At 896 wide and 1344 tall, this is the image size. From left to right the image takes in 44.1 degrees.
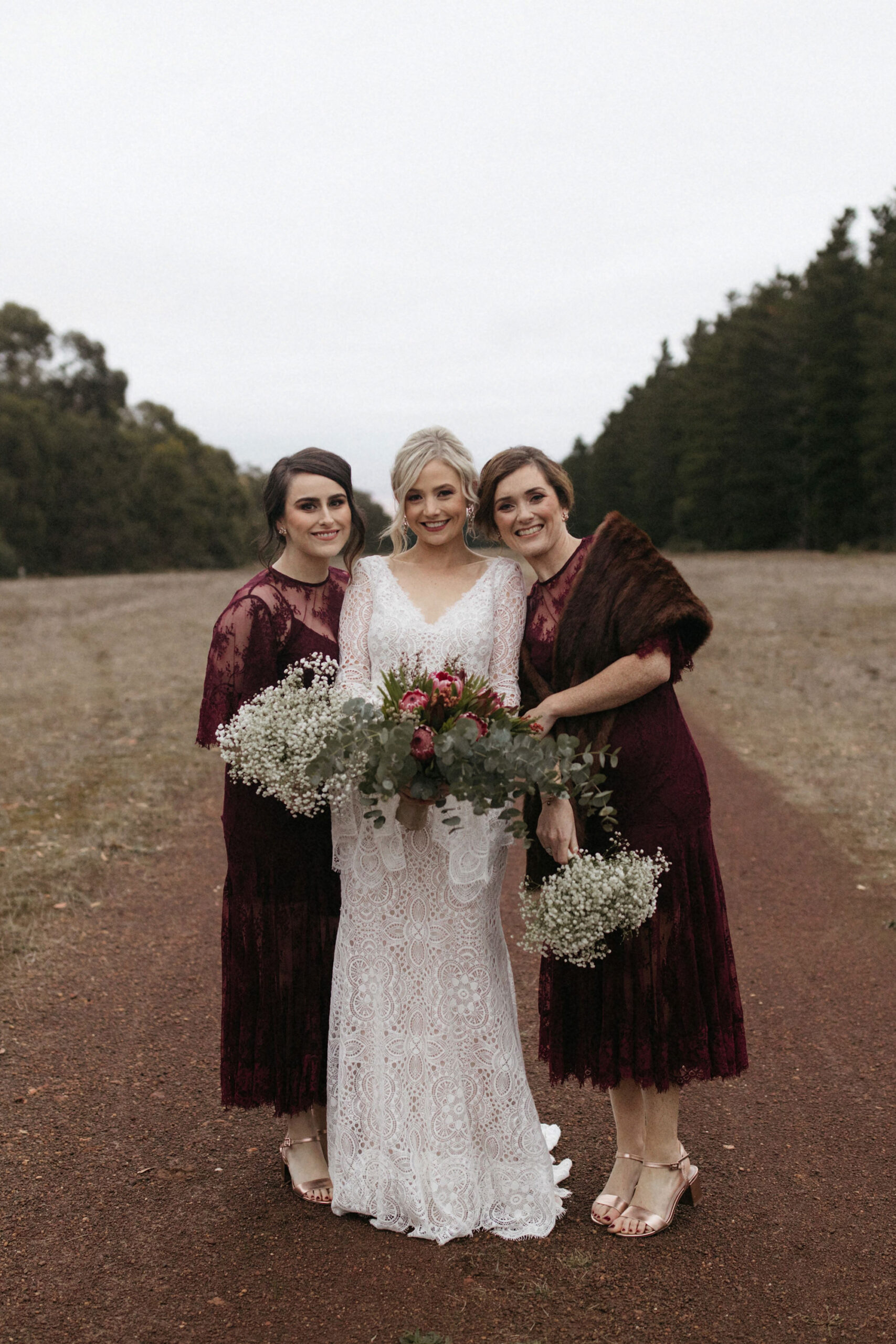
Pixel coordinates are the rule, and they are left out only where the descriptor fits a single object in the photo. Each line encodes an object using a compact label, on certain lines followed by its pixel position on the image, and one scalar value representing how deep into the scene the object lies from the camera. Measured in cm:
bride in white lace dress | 359
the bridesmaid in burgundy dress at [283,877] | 381
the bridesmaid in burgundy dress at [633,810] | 354
